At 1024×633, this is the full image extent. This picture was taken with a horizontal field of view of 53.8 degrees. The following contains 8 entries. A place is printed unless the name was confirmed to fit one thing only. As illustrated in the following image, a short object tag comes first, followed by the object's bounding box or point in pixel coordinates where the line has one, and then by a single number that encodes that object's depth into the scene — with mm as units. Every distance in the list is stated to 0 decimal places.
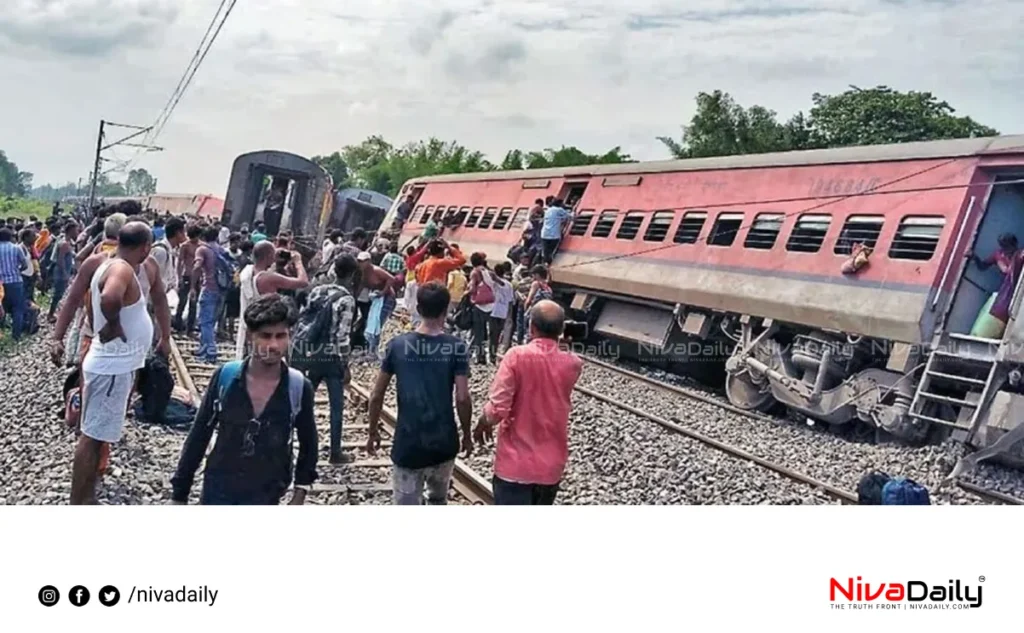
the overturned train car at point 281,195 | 13602
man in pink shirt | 3463
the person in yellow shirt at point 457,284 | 8367
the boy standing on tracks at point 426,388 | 3512
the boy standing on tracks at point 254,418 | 3045
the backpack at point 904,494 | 3408
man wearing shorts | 3664
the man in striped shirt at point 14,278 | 7645
